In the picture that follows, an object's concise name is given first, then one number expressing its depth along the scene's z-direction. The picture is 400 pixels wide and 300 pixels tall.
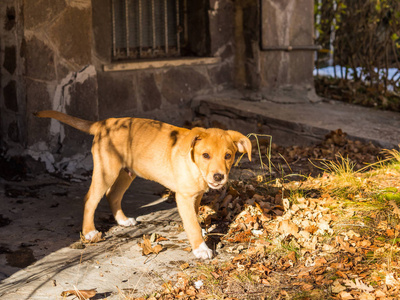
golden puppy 3.42
